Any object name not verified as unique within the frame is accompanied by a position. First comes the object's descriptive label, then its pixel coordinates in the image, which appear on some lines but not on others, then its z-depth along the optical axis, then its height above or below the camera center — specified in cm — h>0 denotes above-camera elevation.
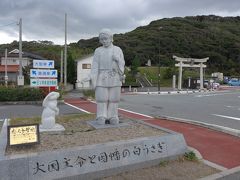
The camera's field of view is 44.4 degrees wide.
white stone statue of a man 806 +11
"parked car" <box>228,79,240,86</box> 5491 -75
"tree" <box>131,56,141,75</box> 5116 +179
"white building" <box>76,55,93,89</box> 3697 +136
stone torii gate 4061 +203
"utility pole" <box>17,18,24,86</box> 2164 +95
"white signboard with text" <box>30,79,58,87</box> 1752 -34
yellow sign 568 -115
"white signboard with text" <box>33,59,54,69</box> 1709 +74
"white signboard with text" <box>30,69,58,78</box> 1719 +20
